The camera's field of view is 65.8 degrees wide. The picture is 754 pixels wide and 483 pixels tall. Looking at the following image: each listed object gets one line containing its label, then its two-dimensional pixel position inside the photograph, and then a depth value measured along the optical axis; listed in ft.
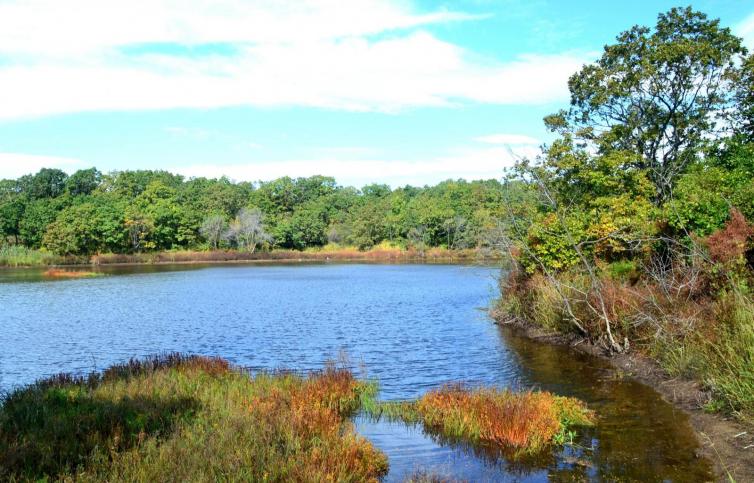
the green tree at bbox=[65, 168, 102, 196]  428.56
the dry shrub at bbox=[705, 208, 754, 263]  48.80
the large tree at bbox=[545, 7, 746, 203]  83.20
